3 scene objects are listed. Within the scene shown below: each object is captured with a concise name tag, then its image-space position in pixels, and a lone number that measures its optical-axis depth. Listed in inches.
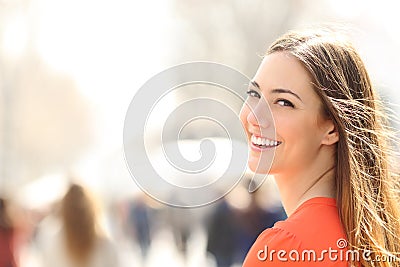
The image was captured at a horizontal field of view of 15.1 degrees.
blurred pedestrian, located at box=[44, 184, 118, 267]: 362.2
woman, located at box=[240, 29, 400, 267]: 149.1
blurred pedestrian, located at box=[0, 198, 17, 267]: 383.8
